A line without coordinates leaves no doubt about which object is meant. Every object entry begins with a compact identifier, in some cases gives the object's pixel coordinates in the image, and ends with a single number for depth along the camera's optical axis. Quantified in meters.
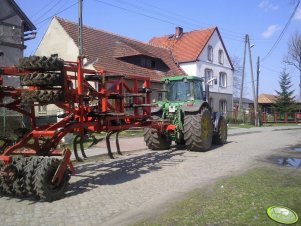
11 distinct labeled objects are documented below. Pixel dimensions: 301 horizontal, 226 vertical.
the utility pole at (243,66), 27.71
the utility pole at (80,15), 13.38
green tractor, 9.06
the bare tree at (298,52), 40.37
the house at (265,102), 48.64
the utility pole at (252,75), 27.30
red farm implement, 4.99
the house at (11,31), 17.76
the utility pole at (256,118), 26.58
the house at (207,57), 26.21
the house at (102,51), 18.56
